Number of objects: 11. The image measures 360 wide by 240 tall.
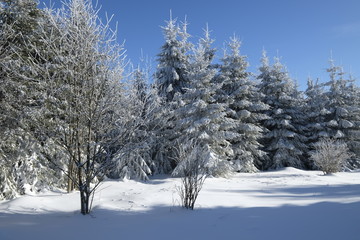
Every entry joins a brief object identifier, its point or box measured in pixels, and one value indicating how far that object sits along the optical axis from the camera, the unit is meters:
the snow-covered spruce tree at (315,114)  19.66
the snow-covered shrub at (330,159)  12.96
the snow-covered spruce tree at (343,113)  19.42
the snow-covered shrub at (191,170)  5.70
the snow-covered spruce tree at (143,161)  12.42
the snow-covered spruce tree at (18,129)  7.65
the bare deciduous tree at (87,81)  5.25
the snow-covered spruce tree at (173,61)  16.00
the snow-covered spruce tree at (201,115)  12.93
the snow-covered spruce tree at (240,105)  15.47
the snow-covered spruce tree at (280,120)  18.14
